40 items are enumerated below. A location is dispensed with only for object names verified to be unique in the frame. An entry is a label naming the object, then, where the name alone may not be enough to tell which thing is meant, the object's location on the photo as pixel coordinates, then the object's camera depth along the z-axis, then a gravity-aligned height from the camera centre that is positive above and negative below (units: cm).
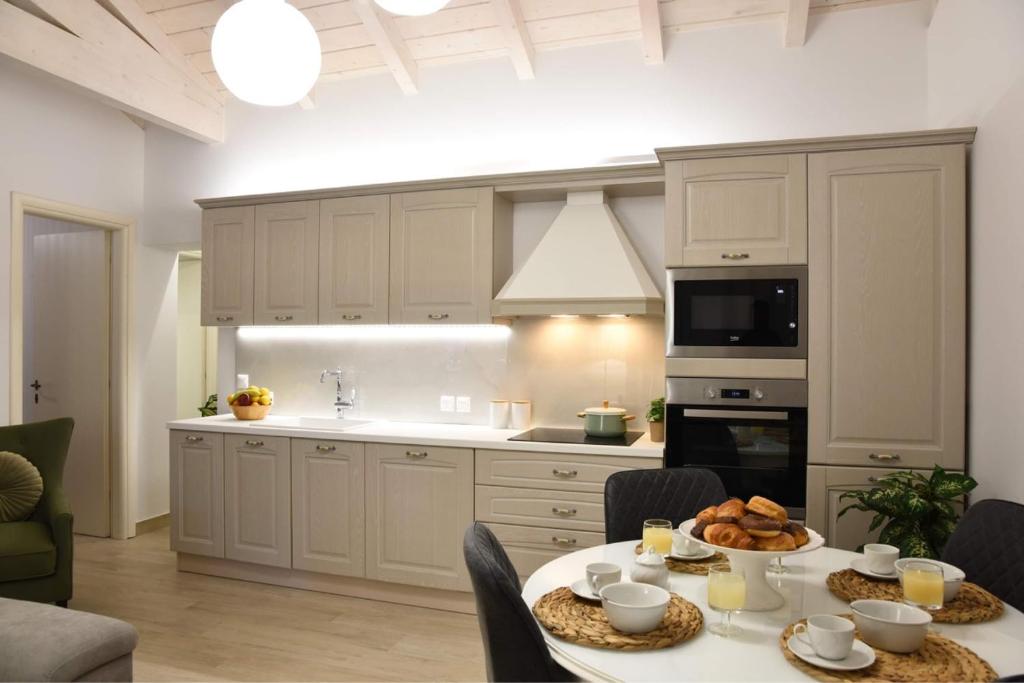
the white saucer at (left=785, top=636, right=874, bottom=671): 129 -57
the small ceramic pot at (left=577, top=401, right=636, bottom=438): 361 -39
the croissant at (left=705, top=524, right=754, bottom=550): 151 -41
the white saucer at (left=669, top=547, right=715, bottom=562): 197 -58
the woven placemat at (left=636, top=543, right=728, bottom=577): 192 -59
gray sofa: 203 -89
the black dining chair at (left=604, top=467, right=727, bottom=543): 246 -53
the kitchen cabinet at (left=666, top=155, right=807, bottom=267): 314 +60
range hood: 352 +36
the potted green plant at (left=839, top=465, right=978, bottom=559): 264 -61
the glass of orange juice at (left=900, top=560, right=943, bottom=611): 151 -51
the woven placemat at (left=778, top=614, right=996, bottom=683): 126 -58
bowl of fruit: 434 -37
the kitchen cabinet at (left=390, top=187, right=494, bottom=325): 386 +48
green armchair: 320 -89
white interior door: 496 -11
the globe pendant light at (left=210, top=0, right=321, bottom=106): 229 +95
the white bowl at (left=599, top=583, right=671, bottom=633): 144 -54
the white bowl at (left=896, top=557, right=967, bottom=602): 163 -53
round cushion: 336 -69
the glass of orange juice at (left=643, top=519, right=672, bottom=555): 192 -51
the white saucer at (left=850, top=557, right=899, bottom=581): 177 -56
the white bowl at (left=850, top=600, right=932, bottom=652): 135 -54
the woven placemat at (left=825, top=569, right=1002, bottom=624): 154 -58
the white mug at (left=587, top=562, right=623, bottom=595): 165 -53
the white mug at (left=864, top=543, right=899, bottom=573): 178 -53
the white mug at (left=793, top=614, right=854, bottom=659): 130 -54
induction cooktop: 349 -47
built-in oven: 312 -39
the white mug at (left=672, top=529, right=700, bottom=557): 199 -56
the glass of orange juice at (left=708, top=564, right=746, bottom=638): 145 -50
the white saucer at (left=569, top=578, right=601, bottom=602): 163 -57
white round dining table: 131 -60
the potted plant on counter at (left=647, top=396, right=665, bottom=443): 353 -38
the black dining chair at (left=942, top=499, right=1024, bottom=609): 181 -54
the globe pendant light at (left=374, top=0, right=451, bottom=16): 179 +85
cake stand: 161 -53
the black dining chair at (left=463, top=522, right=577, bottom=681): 146 -59
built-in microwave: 313 +15
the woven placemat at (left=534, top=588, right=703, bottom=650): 142 -58
